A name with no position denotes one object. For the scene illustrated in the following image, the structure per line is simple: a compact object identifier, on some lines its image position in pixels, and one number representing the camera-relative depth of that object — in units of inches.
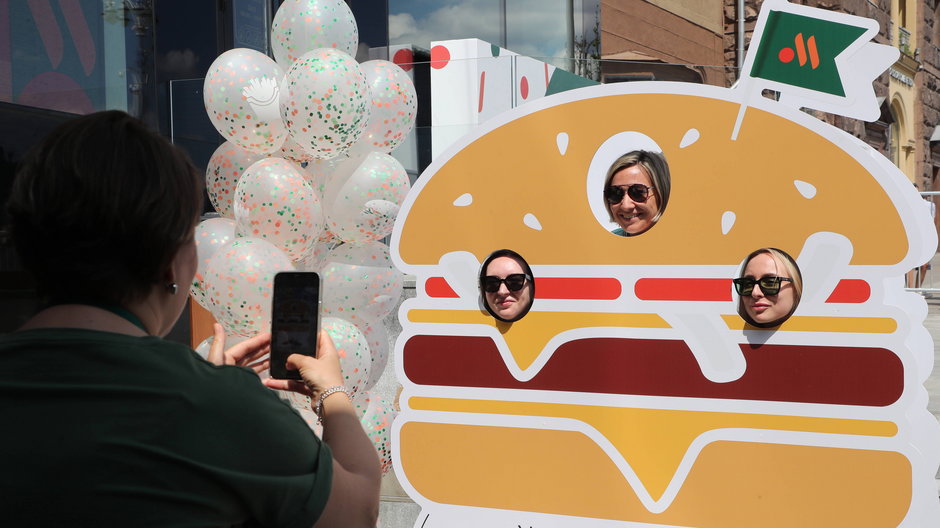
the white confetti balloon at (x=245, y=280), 126.0
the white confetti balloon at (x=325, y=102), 126.1
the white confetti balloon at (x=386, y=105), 141.2
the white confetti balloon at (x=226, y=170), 143.4
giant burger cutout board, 100.3
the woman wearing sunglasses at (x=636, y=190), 109.2
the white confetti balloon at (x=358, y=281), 138.5
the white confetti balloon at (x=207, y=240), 138.9
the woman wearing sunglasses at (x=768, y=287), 102.4
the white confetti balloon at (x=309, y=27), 136.6
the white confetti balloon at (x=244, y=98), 132.9
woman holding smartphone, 37.8
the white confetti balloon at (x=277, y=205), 130.2
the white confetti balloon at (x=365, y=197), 134.7
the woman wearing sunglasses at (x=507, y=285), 115.8
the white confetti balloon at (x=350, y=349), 131.5
